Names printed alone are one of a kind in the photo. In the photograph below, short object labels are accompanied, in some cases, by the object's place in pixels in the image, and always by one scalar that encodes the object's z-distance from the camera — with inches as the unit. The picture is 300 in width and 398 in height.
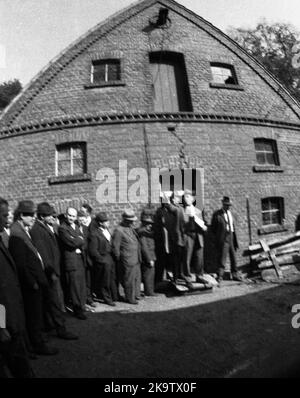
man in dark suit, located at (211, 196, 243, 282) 295.7
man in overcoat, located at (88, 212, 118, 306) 218.7
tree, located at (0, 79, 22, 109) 754.2
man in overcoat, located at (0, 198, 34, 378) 102.1
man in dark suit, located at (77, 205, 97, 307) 217.5
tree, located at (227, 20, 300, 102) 545.0
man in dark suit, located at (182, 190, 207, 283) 274.9
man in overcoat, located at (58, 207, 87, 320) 190.5
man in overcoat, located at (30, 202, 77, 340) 163.3
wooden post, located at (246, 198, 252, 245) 347.0
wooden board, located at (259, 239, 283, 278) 307.1
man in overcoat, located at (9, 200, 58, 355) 142.6
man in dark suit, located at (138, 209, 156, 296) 250.7
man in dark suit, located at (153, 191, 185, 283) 265.1
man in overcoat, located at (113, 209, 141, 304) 232.4
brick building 337.7
